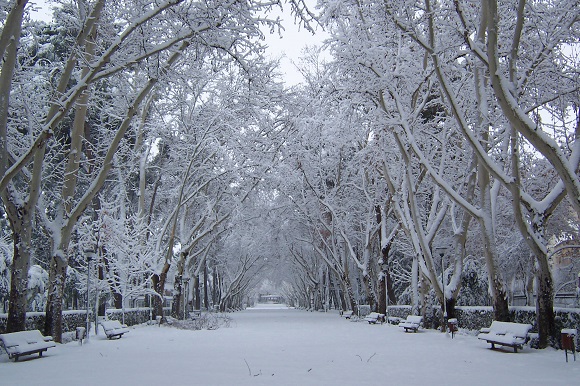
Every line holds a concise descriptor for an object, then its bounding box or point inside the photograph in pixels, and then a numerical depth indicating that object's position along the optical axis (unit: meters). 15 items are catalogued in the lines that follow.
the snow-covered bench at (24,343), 10.29
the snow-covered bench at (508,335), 11.39
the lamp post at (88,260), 15.52
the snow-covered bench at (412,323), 17.83
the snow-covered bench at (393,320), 23.35
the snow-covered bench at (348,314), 30.46
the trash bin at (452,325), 15.65
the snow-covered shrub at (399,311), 26.06
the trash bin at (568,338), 9.77
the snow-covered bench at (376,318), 24.12
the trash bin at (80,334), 14.45
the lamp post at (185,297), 30.84
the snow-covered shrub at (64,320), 13.39
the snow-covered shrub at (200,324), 22.66
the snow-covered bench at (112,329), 15.93
